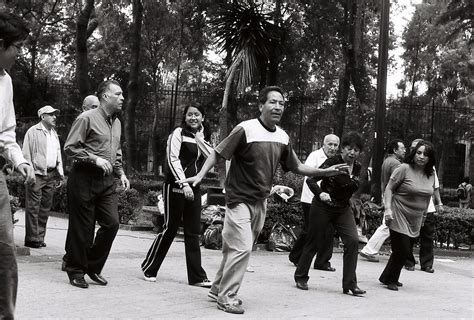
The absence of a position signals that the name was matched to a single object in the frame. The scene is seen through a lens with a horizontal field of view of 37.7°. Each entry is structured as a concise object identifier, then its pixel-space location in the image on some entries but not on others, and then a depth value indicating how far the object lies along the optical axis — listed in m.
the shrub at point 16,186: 14.92
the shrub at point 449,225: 12.57
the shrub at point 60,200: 14.53
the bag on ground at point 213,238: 10.57
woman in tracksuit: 7.21
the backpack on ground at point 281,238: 11.12
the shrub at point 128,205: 13.33
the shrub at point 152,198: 14.76
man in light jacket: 9.34
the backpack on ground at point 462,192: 23.89
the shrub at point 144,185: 18.66
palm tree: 16.12
